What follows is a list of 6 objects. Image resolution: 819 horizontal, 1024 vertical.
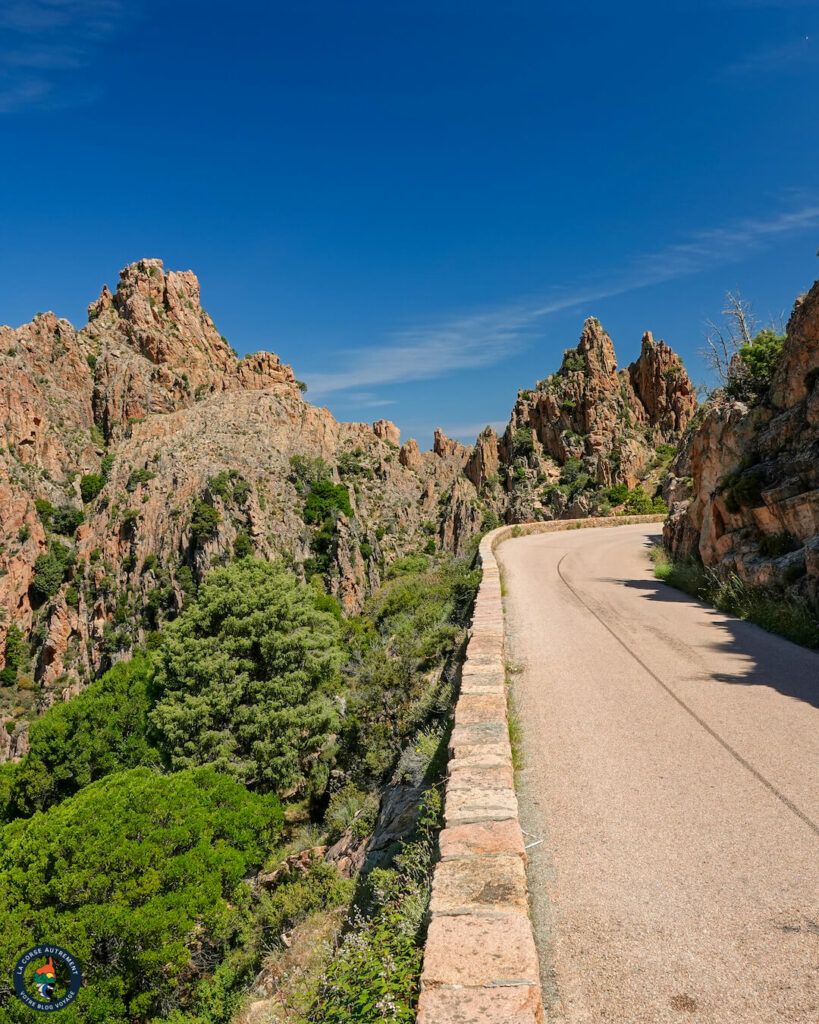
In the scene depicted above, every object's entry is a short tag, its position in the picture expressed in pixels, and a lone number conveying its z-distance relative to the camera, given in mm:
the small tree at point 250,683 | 18672
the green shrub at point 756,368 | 13898
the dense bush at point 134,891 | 10930
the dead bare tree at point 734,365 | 15250
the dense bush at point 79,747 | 22391
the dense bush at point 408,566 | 57312
